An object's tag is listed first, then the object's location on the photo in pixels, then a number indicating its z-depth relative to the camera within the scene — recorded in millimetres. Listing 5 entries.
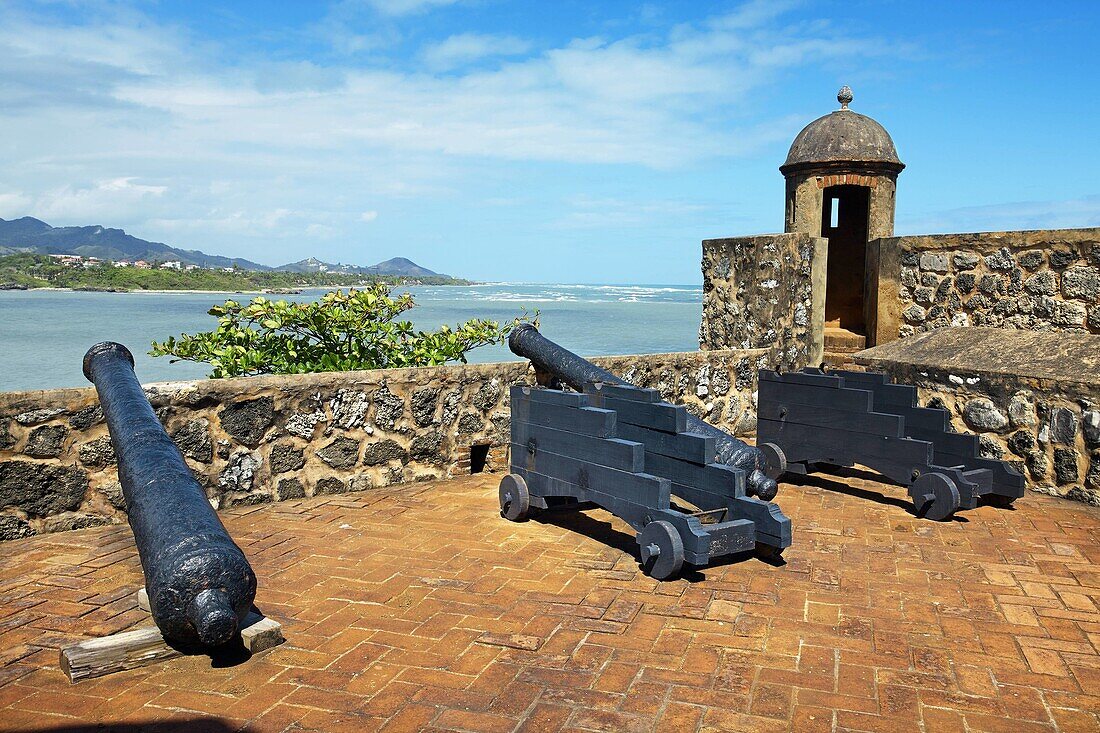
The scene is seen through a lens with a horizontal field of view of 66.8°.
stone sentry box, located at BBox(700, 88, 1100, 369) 6852
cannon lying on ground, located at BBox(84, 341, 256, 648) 2873
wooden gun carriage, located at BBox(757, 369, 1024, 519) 5340
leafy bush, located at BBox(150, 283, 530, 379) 6566
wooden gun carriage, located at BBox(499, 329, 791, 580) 4172
